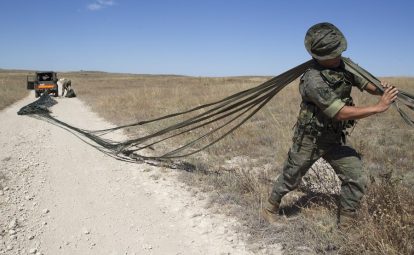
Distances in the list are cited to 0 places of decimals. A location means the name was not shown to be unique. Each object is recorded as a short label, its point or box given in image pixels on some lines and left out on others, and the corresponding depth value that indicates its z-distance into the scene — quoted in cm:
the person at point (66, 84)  2452
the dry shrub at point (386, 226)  290
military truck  2366
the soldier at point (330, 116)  320
